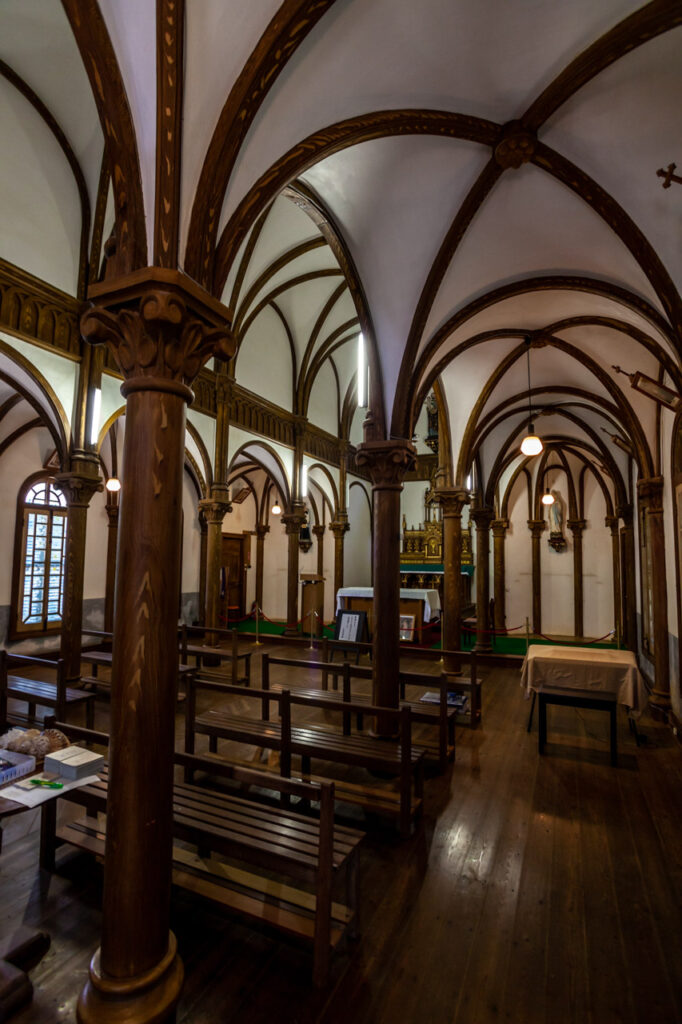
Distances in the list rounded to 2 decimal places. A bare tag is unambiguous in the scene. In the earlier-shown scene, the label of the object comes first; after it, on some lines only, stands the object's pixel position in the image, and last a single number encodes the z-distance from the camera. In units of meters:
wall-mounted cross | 3.55
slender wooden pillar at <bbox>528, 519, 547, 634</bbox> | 17.47
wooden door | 18.02
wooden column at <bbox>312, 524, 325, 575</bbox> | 18.44
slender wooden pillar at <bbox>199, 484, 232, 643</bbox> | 10.88
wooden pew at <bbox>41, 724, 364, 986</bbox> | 2.67
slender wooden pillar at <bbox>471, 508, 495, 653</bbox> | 12.53
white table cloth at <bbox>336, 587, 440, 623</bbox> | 12.40
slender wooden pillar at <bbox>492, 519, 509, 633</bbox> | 16.67
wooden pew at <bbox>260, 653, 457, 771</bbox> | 5.35
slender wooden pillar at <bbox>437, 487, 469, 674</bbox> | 9.61
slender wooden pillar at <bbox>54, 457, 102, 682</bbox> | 7.91
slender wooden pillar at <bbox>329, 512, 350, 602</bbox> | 16.22
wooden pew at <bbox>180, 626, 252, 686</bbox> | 8.15
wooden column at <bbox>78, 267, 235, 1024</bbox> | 2.34
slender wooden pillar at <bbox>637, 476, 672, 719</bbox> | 7.67
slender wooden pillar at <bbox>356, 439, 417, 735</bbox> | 5.74
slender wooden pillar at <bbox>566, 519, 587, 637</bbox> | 16.98
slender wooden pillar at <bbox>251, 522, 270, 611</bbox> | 18.84
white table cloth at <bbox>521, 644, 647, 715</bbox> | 6.19
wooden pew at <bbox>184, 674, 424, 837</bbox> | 4.08
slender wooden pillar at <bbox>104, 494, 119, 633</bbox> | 12.81
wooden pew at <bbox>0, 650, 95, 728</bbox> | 5.74
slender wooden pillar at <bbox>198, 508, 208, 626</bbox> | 15.28
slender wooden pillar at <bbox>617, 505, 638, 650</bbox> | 12.16
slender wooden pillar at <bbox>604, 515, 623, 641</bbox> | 15.22
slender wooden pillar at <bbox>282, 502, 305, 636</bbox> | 13.97
